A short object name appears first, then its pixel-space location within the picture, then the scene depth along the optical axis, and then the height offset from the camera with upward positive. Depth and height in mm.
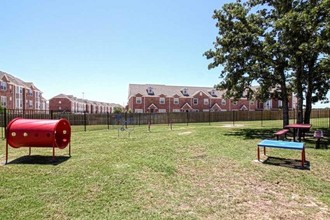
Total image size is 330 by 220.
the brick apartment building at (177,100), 52281 +2057
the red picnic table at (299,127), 12430 -845
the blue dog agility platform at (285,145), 8227 -1154
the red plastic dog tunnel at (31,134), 8367 -720
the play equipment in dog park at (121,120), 28620 -1071
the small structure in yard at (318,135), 10983 -1085
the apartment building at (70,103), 69562 +2091
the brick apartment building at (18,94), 50081 +3805
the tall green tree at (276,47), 14156 +3643
